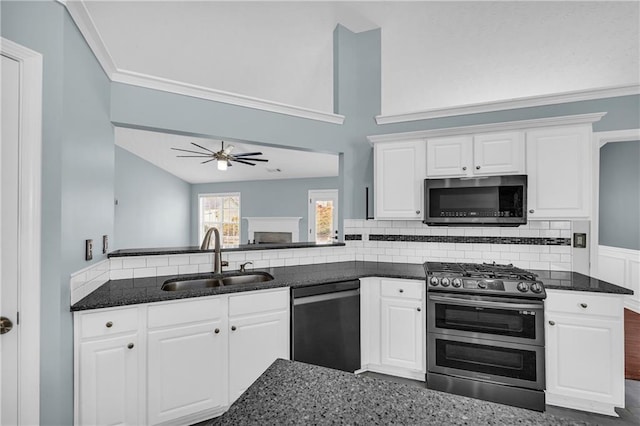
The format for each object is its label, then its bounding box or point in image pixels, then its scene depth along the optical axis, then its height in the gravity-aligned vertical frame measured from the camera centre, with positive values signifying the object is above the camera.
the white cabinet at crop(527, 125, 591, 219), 2.49 +0.36
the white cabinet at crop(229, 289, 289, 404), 2.12 -0.86
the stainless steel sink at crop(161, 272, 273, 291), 2.34 -0.53
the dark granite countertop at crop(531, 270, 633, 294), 2.16 -0.51
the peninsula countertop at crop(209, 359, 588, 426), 0.69 -0.46
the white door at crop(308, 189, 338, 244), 7.60 +0.01
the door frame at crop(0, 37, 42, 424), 1.46 -0.09
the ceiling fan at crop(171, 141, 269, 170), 5.14 +0.98
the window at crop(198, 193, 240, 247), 8.69 -0.01
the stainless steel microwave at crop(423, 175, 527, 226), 2.62 +0.13
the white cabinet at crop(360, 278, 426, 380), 2.55 -0.95
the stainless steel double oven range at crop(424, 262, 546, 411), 2.25 -0.91
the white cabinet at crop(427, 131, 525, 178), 2.64 +0.54
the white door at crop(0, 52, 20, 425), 1.41 -0.13
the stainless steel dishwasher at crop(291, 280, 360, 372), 2.35 -0.88
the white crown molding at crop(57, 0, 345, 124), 1.69 +1.04
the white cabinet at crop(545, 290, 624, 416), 2.13 -0.95
